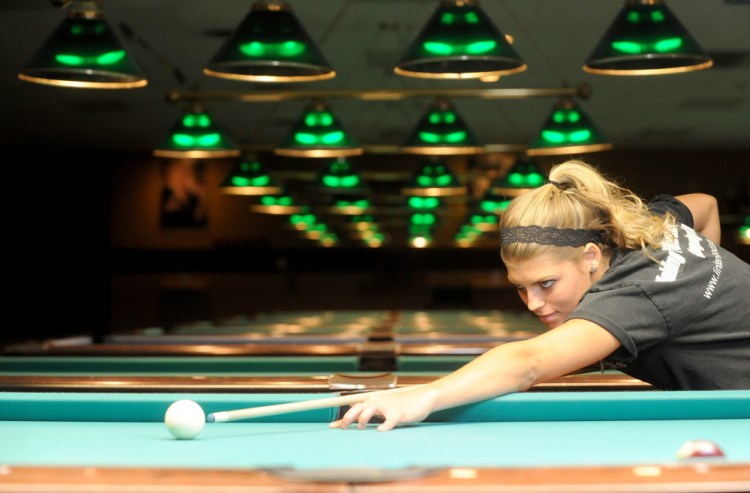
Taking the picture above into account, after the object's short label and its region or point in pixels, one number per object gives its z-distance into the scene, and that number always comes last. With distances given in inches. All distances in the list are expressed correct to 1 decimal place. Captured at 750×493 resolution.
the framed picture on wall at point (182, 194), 650.2
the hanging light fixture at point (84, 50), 176.1
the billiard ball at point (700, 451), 73.4
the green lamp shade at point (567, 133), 267.9
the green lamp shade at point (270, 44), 171.5
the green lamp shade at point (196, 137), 270.5
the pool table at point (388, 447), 65.6
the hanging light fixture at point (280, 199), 452.3
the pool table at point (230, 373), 123.2
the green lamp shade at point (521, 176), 347.9
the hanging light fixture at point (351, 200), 475.2
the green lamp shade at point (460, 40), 168.2
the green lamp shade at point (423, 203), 446.6
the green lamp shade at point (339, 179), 358.9
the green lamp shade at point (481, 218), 525.6
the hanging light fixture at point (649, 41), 169.8
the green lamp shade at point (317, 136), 270.5
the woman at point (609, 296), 98.6
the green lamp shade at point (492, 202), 439.2
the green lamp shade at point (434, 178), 360.5
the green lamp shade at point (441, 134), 272.1
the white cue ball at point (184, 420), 85.9
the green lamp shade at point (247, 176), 337.4
